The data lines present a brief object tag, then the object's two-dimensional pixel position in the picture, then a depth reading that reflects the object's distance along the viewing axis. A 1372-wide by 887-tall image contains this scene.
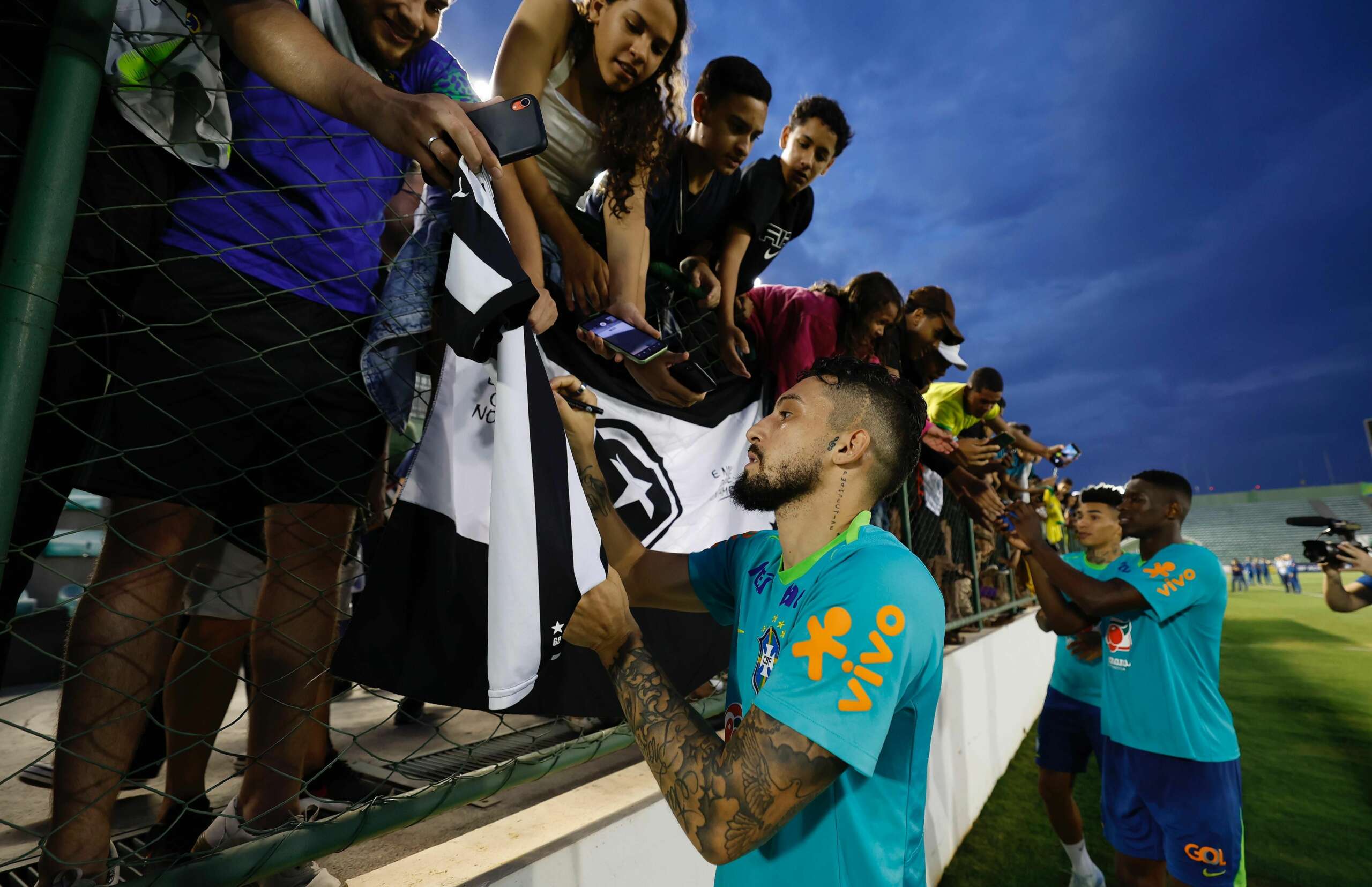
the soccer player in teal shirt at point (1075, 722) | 3.58
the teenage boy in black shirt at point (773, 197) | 2.61
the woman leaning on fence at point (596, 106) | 1.74
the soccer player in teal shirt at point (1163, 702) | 2.66
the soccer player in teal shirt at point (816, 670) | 1.00
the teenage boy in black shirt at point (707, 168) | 2.30
